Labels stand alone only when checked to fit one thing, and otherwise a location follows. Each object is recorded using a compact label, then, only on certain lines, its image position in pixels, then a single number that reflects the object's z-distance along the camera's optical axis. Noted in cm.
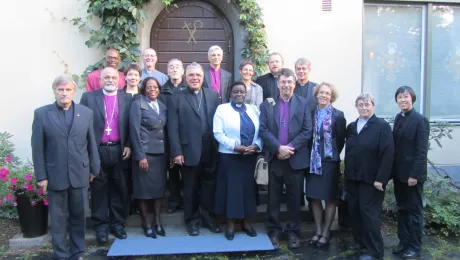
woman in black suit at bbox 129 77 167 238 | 431
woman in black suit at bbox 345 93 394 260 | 401
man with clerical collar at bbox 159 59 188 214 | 464
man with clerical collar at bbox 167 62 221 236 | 446
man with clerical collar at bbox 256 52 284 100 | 507
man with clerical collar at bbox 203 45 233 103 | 496
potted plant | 450
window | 695
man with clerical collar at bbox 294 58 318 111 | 481
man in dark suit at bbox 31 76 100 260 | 378
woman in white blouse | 437
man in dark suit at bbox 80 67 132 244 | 432
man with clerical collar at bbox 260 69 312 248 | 436
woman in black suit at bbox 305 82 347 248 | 436
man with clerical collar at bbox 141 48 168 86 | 499
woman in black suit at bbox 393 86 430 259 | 402
